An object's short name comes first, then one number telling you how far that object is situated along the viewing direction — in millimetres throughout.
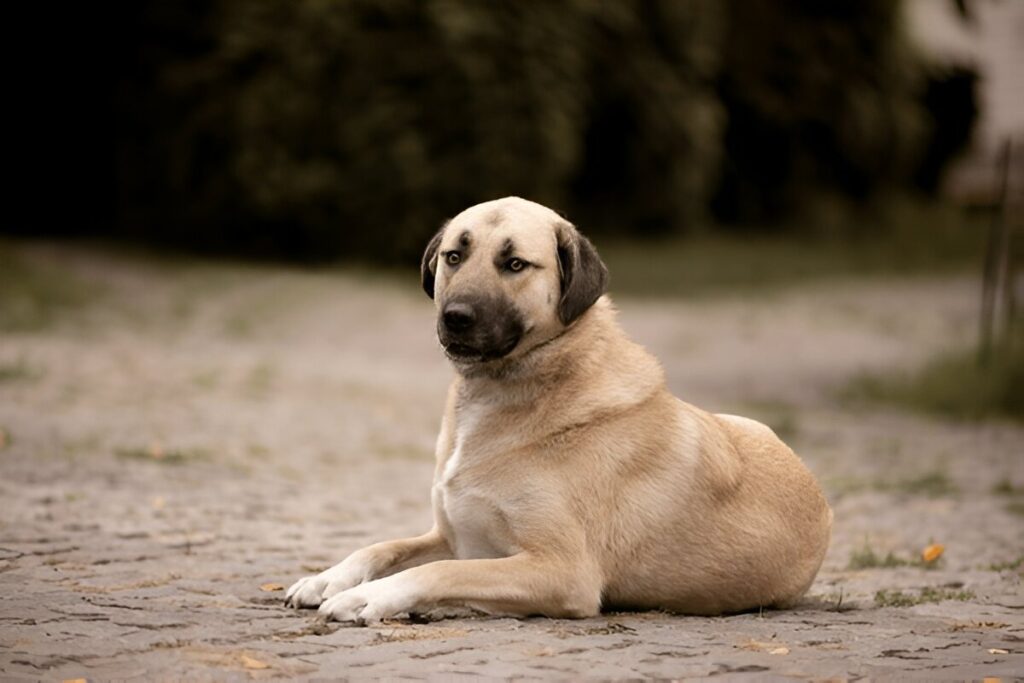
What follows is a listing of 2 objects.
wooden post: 24531
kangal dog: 9094
